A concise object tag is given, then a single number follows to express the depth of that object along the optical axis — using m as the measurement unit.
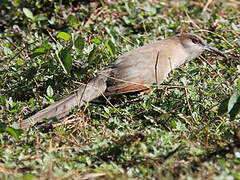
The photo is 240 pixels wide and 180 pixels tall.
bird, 9.97
